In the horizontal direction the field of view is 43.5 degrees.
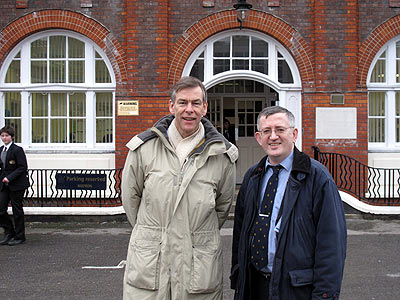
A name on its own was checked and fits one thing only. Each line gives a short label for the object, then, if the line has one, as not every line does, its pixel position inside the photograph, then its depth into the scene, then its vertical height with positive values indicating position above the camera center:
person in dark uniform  8.36 -0.64
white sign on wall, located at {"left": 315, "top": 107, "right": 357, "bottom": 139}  10.67 +0.53
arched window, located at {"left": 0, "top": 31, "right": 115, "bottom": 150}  11.07 +1.19
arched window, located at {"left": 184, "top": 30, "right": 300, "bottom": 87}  10.99 +1.93
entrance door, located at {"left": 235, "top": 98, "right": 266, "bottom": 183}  13.76 +0.50
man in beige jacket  2.98 -0.34
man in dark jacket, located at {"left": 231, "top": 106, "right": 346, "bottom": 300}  2.79 -0.46
